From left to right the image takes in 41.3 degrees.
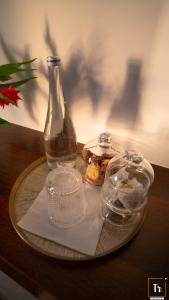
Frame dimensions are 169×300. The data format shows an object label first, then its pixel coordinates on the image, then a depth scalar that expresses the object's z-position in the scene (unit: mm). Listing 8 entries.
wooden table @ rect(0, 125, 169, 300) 402
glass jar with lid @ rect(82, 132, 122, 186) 595
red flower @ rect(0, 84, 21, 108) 503
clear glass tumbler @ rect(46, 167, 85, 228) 507
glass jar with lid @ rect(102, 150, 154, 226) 509
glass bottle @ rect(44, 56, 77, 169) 621
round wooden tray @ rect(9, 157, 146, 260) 449
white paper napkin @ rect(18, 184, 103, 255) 463
